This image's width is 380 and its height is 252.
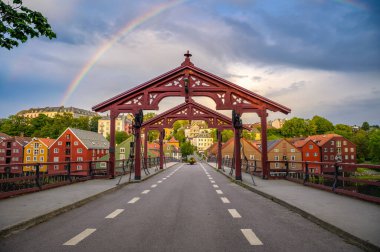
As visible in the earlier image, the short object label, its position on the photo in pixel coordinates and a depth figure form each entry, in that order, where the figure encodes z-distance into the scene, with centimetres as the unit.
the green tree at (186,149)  8112
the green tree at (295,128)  11162
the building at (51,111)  19601
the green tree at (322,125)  11888
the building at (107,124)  17812
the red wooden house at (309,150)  8338
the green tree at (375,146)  8425
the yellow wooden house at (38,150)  8231
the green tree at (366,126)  18802
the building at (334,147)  8638
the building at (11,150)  8862
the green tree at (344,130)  11200
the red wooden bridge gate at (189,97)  1830
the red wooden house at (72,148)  7585
